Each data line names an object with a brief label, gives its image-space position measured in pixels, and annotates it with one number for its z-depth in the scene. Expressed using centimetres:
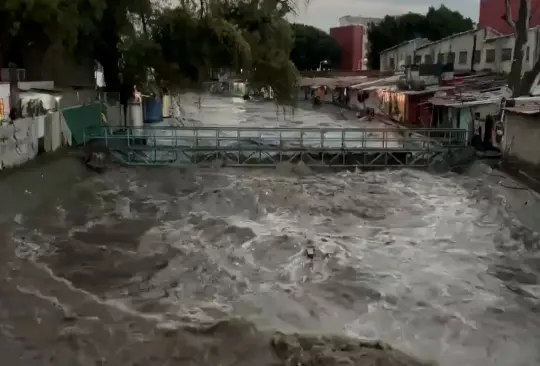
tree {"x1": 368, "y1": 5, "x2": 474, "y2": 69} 5281
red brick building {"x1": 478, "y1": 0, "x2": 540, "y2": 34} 3384
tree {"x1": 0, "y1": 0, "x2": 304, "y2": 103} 2192
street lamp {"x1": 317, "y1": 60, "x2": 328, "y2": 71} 6022
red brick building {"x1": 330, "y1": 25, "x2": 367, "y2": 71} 6569
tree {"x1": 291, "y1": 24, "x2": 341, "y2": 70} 6053
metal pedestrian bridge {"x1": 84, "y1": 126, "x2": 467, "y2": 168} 2270
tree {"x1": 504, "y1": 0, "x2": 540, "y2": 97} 2300
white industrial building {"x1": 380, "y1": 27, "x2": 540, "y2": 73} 2819
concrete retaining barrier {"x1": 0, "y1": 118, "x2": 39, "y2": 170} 1725
